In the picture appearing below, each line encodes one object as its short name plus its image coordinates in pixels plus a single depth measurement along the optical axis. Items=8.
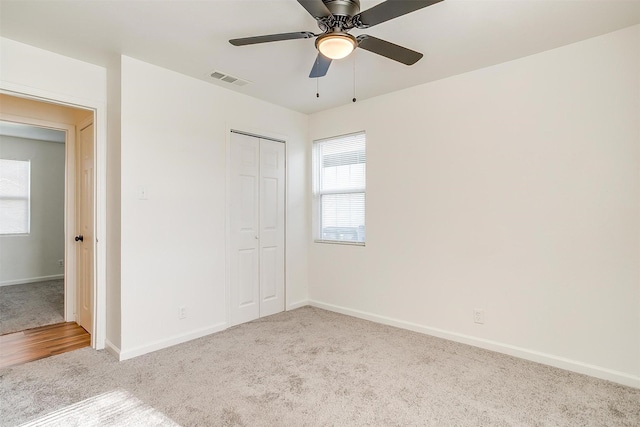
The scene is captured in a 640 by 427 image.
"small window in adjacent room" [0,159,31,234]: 5.37
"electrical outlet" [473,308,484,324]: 3.00
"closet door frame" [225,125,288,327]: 3.52
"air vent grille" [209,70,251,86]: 3.10
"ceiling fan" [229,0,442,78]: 1.63
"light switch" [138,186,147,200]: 2.85
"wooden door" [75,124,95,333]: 3.29
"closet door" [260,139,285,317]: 3.94
